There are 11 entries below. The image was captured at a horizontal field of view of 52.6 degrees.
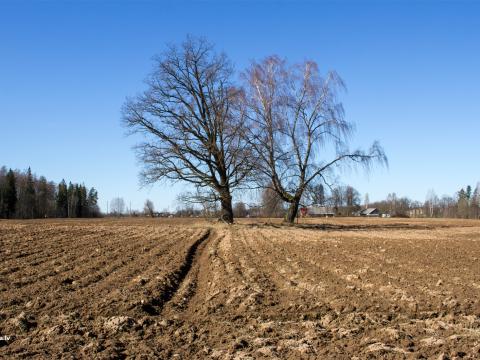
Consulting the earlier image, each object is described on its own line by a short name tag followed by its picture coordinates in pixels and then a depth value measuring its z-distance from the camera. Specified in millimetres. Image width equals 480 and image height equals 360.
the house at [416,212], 151300
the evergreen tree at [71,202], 106069
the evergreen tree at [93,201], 127062
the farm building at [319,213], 120625
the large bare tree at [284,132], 31875
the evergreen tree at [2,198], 83812
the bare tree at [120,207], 195575
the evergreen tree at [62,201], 105188
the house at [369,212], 135425
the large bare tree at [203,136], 30609
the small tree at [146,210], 120019
